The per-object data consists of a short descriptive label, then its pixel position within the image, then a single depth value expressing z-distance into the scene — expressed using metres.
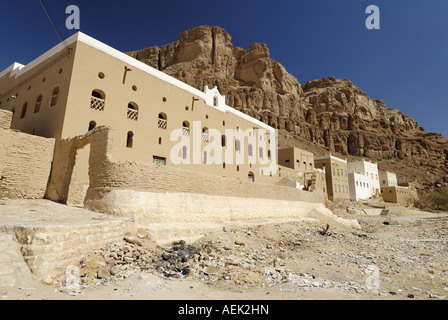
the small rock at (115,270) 5.65
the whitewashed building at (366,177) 46.97
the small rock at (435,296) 5.81
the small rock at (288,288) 5.64
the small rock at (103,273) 5.43
